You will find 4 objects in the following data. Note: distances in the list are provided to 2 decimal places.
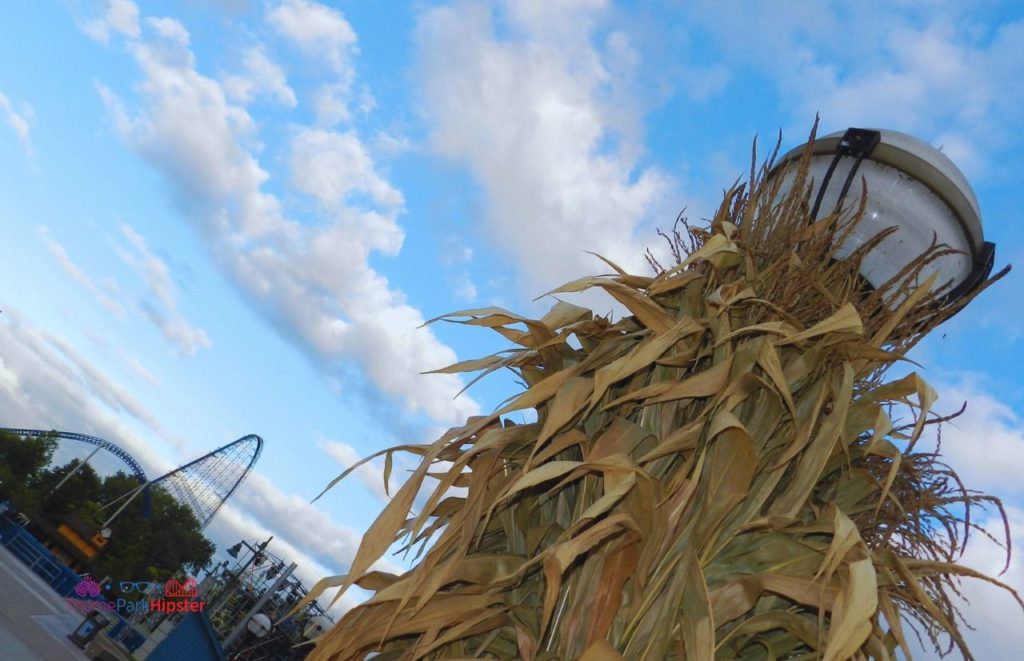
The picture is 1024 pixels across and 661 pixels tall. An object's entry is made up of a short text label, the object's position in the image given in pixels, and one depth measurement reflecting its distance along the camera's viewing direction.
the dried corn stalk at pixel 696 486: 1.48
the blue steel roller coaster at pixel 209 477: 44.56
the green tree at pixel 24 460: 43.00
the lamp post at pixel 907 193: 2.39
